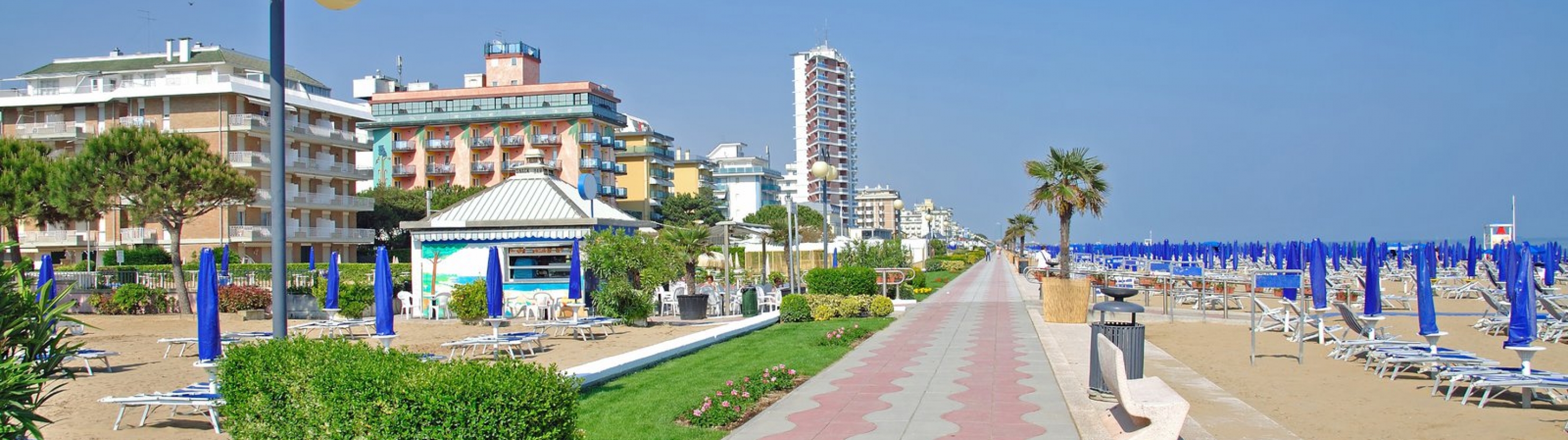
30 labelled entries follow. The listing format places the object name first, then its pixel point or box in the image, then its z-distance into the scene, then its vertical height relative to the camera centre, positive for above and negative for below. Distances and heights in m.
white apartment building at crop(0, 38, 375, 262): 48.56 +5.78
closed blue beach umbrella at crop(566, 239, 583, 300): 18.97 -0.74
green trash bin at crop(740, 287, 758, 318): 21.86 -1.27
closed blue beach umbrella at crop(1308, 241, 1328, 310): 15.57 -0.68
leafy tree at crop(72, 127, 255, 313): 27.05 +1.91
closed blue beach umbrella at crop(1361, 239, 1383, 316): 13.82 -0.87
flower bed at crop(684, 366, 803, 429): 8.24 -1.34
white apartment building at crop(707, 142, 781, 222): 113.75 +6.18
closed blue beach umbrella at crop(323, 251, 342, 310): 19.42 -0.74
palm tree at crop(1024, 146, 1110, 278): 22.91 +1.09
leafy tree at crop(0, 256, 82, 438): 4.42 -0.46
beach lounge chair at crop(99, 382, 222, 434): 8.62 -1.25
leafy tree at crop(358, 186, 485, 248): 60.03 +2.02
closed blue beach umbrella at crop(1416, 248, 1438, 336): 11.91 -0.81
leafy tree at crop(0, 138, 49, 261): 27.95 +1.76
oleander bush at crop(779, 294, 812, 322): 20.45 -1.37
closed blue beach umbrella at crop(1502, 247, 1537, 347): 10.26 -0.77
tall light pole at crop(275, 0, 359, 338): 6.80 +0.61
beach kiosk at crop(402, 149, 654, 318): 21.86 +0.10
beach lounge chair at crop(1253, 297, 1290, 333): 17.74 -1.45
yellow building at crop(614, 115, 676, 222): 84.38 +5.57
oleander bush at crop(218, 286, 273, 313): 24.05 -1.19
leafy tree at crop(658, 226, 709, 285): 23.56 -0.03
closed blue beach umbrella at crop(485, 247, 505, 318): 16.67 -0.72
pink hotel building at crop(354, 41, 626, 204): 73.44 +7.69
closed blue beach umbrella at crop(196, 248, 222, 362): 10.28 -0.76
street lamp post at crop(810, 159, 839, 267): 21.17 +1.35
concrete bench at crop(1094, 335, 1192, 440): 6.25 -1.02
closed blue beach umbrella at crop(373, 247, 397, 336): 13.30 -0.69
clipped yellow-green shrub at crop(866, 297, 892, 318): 21.47 -1.40
